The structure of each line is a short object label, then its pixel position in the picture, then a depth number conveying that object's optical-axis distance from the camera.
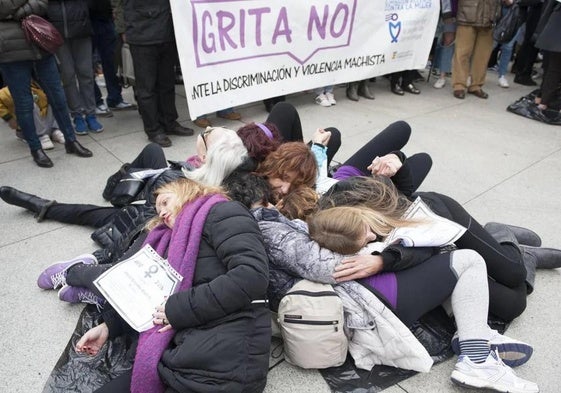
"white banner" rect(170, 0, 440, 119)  3.98
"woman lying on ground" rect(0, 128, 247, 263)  2.22
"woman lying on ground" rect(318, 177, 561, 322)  2.10
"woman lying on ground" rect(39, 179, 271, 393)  1.52
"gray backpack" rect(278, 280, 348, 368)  1.76
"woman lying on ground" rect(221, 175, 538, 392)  1.80
